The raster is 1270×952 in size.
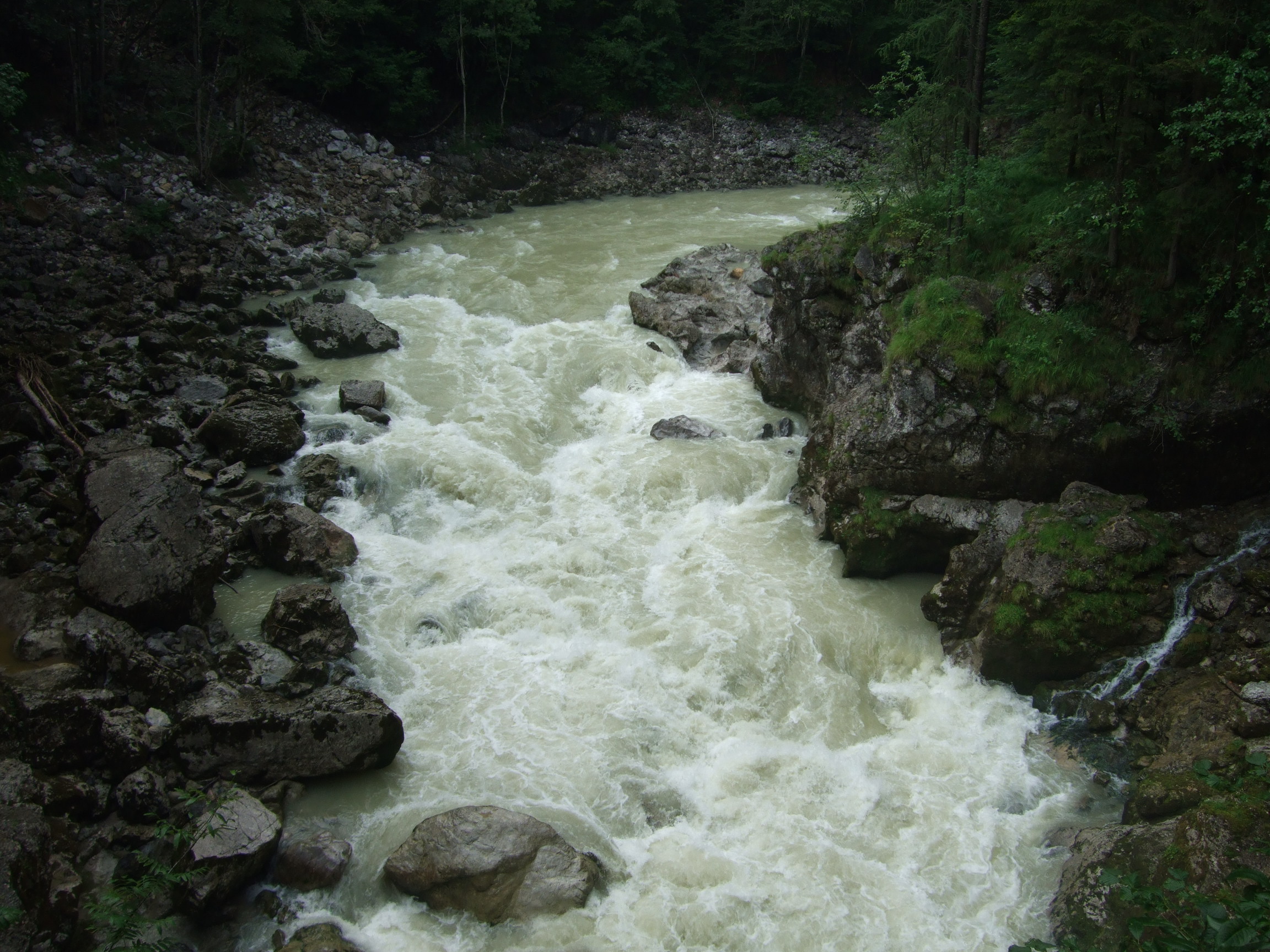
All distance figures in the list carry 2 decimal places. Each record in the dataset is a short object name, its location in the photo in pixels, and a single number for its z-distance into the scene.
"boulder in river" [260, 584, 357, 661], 11.30
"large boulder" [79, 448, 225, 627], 11.05
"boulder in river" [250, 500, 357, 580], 12.92
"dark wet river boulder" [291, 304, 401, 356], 19.61
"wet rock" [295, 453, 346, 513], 14.54
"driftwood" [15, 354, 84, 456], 13.99
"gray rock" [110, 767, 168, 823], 8.62
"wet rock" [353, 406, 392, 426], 16.97
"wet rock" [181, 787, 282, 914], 7.93
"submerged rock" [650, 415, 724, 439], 16.67
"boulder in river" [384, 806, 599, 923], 8.28
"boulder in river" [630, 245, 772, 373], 20.14
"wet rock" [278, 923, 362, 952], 7.65
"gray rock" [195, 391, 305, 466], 15.34
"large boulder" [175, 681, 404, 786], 9.41
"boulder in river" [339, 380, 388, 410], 17.27
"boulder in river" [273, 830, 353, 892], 8.48
